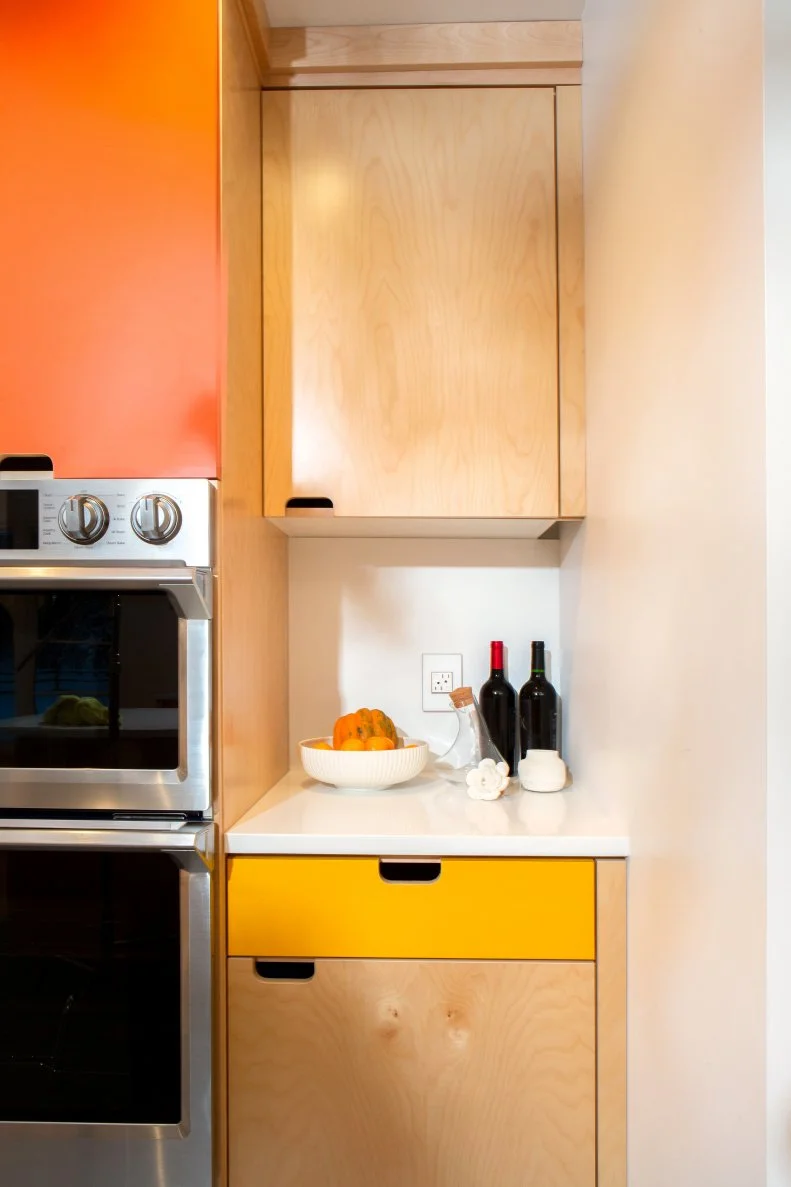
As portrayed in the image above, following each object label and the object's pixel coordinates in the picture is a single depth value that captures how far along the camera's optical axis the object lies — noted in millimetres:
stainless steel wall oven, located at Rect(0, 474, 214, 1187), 1178
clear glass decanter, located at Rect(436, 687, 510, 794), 1637
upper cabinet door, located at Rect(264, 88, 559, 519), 1546
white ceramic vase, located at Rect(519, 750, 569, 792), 1537
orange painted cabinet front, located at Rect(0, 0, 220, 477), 1228
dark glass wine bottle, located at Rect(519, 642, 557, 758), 1729
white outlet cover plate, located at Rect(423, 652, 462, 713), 1821
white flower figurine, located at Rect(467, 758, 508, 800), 1492
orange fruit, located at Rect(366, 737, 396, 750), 1537
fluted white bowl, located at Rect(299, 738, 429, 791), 1498
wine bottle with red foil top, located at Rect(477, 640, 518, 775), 1723
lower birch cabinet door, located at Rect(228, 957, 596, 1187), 1216
